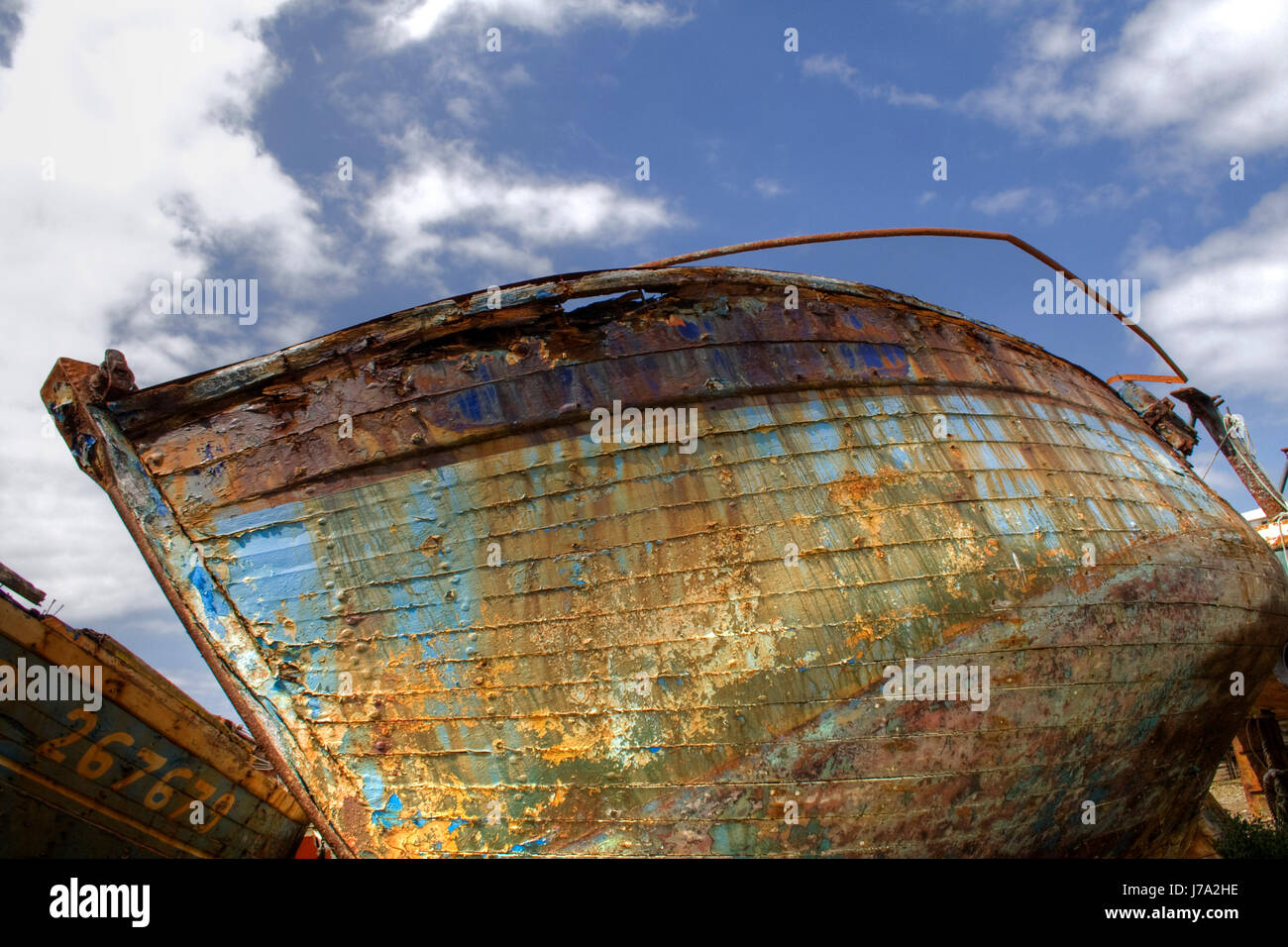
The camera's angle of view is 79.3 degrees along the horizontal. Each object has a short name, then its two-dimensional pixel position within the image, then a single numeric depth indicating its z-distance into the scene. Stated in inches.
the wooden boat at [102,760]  200.4
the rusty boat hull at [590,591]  134.9
